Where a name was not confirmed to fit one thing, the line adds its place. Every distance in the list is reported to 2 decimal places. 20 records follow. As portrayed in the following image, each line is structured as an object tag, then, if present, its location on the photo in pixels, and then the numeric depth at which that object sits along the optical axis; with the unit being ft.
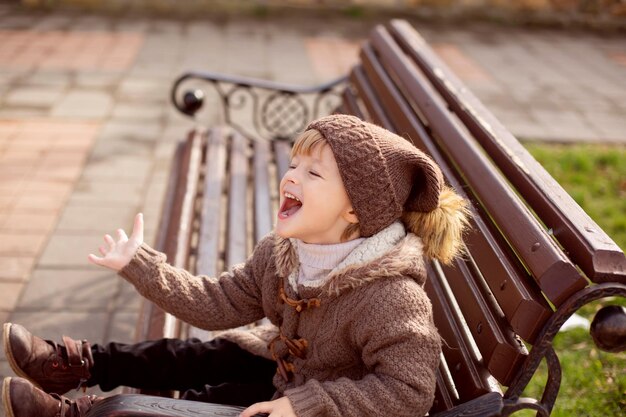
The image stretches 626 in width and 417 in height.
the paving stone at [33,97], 19.30
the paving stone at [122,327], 11.05
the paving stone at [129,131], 17.99
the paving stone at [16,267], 12.27
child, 5.98
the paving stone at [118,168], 15.99
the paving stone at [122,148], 17.04
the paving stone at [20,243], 12.96
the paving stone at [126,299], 11.78
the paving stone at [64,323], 11.04
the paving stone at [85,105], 19.01
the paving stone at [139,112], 19.20
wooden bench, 5.56
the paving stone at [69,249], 12.82
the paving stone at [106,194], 14.87
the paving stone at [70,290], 11.69
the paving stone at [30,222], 13.70
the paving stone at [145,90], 20.44
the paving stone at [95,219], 13.90
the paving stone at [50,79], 20.71
